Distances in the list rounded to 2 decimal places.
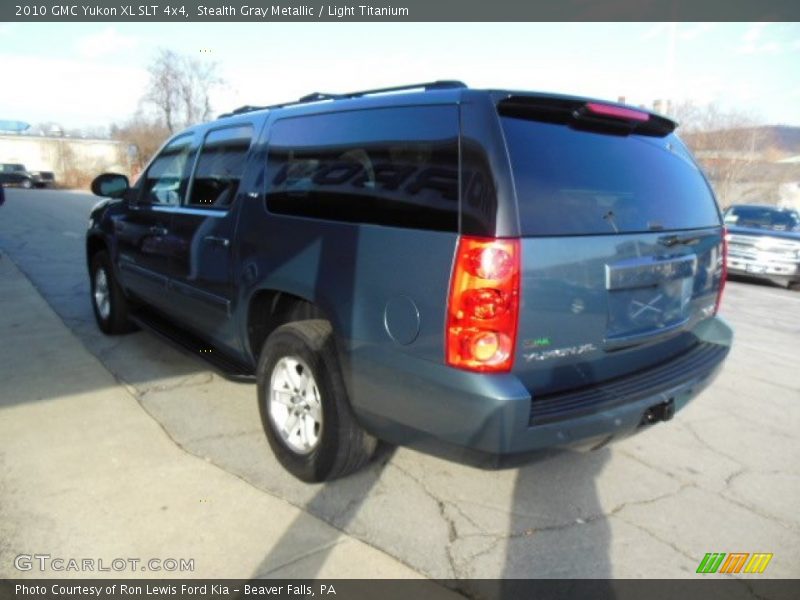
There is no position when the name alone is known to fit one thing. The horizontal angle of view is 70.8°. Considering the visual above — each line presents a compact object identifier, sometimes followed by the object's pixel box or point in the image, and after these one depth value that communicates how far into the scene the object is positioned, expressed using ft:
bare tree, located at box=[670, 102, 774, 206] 93.50
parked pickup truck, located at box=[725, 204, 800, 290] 34.12
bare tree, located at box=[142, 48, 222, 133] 143.43
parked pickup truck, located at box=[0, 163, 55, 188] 126.11
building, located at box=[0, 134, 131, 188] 172.14
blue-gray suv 6.93
